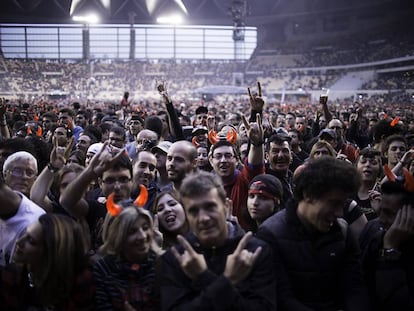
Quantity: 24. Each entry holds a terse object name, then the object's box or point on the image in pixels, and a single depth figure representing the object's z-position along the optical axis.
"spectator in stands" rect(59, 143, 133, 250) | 2.89
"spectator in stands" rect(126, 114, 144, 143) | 7.69
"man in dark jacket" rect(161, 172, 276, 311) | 2.13
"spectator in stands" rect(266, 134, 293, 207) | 4.45
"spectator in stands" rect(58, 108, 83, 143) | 8.12
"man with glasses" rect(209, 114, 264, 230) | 4.01
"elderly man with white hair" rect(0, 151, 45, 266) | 2.90
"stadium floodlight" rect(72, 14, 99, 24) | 49.19
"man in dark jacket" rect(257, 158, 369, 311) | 2.44
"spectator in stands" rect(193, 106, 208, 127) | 8.70
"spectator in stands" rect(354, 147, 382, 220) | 3.93
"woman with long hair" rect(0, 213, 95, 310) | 2.29
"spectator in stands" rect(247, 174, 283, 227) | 3.41
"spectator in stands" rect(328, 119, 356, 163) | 6.68
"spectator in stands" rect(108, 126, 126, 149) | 6.19
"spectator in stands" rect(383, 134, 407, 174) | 5.48
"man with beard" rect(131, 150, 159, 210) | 4.14
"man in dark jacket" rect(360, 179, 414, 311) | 2.53
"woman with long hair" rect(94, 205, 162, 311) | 2.38
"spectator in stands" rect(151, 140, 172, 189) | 4.75
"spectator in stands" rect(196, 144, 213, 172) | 5.31
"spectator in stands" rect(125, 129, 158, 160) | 5.60
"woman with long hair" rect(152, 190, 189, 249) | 3.02
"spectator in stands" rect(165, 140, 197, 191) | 3.99
